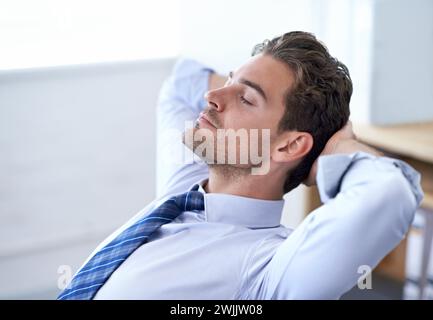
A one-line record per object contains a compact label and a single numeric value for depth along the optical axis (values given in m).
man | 0.94
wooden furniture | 1.99
